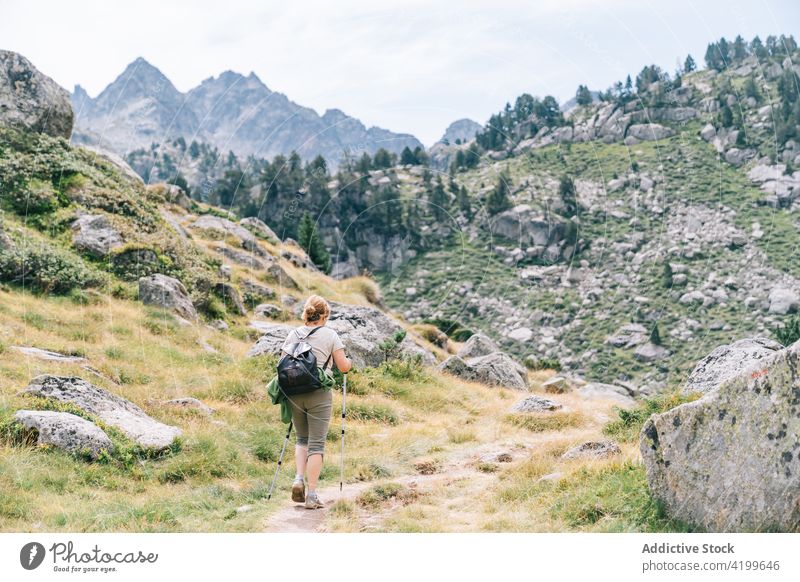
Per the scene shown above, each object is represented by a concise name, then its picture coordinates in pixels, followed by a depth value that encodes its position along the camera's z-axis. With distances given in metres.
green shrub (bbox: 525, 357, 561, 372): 49.70
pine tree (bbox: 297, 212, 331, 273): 59.34
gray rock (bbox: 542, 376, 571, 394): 26.58
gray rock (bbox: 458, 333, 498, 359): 29.97
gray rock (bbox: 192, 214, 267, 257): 40.75
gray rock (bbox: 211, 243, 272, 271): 36.38
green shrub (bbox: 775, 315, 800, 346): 52.58
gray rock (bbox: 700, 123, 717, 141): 137.29
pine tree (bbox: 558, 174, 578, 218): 120.94
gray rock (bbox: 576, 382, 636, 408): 28.02
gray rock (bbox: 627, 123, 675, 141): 141.12
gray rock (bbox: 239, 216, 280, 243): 49.11
